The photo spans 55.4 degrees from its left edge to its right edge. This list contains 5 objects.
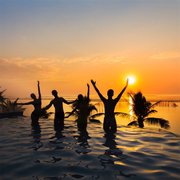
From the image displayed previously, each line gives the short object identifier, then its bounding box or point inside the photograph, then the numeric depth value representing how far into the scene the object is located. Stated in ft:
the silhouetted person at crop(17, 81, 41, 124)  38.32
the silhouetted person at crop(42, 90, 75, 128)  33.60
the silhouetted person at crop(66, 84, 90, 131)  31.55
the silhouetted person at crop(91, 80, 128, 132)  27.91
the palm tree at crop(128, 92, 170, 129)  61.46
